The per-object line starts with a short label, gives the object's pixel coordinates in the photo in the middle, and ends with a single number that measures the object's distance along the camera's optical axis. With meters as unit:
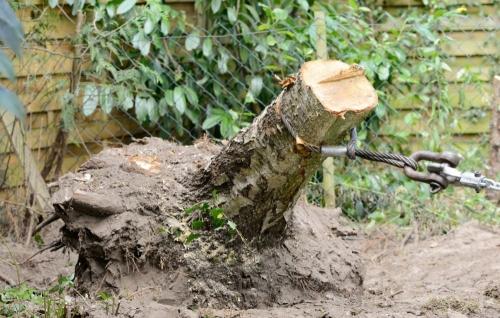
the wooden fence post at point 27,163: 10.38
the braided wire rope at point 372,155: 5.98
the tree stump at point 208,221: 7.01
